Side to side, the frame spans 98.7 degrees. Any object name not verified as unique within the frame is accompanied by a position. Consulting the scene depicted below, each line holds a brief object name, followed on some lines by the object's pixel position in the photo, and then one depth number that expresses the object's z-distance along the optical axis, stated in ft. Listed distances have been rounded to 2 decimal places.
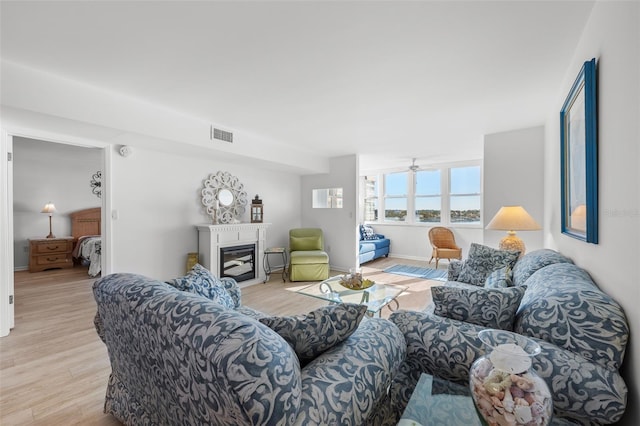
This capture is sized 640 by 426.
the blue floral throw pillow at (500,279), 6.61
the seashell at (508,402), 2.48
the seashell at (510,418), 2.47
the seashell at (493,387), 2.55
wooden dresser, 17.19
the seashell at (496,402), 2.54
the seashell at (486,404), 2.61
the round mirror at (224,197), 14.40
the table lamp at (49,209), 18.51
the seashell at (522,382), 2.48
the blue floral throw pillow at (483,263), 9.10
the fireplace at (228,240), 13.51
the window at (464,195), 19.94
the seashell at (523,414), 2.43
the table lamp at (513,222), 9.91
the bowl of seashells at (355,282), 9.24
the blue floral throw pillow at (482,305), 4.43
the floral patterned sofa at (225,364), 2.52
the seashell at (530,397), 2.45
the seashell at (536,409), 2.44
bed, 15.99
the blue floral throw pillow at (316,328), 3.55
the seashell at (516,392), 2.48
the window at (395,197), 22.99
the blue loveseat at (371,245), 19.26
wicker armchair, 18.79
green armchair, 15.39
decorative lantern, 15.75
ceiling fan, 20.32
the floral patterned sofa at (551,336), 3.18
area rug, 16.16
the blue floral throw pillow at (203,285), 5.33
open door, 8.61
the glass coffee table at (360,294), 8.36
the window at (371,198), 24.53
